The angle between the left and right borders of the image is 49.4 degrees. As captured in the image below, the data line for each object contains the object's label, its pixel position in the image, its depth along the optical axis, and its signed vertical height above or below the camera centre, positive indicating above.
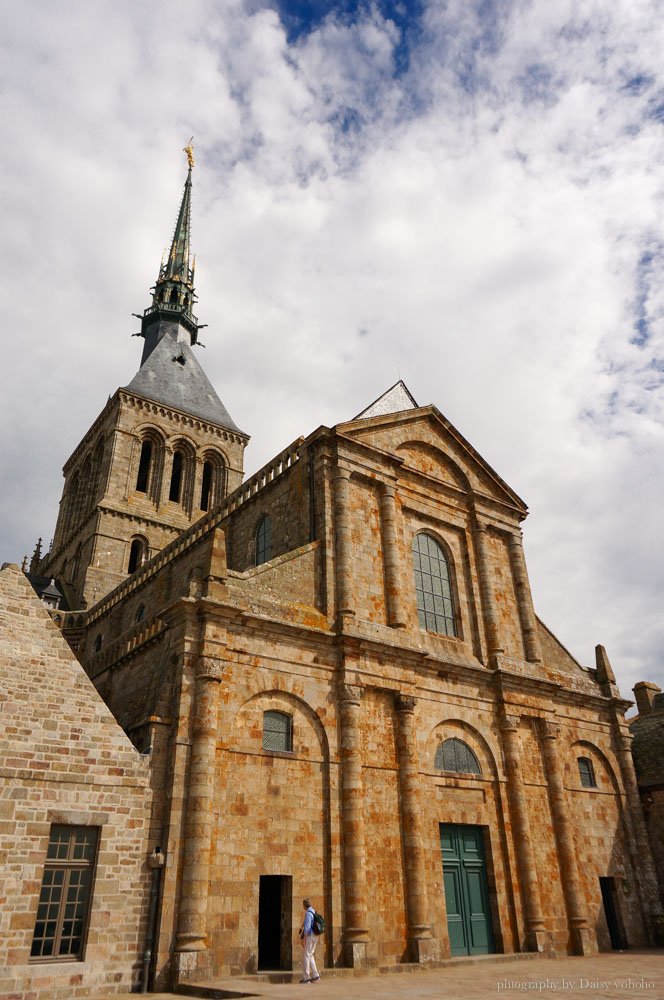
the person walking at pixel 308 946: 12.30 -0.44
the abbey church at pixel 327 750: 11.98 +3.04
